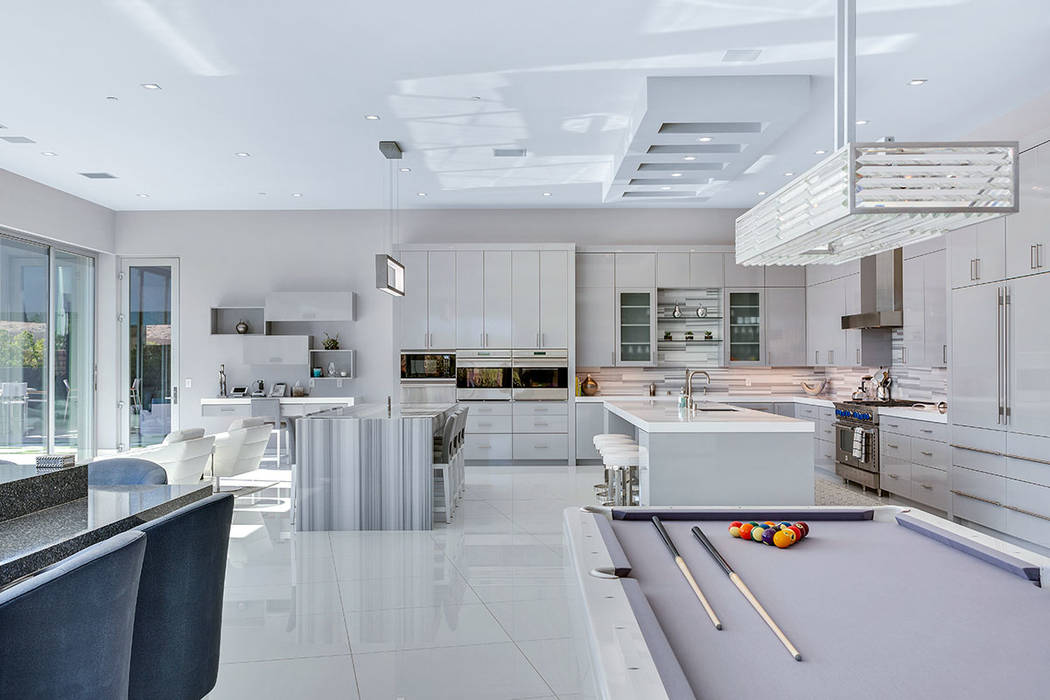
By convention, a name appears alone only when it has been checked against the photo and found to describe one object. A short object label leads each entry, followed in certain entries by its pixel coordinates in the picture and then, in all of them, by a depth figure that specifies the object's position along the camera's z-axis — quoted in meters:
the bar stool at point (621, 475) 5.20
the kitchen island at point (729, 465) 4.59
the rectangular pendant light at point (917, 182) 1.99
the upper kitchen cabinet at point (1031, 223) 4.47
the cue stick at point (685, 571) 1.60
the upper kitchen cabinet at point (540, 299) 8.31
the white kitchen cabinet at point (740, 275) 8.48
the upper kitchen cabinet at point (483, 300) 8.34
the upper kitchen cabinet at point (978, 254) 4.90
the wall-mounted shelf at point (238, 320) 8.83
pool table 1.29
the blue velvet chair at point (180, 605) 2.01
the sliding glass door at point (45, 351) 7.29
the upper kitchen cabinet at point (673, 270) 8.48
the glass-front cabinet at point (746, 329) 8.52
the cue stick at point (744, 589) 1.44
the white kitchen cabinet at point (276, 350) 8.56
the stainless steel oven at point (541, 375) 8.30
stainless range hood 6.63
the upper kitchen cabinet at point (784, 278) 8.54
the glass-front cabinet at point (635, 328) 8.50
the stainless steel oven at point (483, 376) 8.30
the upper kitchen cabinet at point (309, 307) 8.51
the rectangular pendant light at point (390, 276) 5.70
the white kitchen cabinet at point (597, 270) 8.49
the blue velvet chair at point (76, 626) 1.34
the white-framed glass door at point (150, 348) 8.87
